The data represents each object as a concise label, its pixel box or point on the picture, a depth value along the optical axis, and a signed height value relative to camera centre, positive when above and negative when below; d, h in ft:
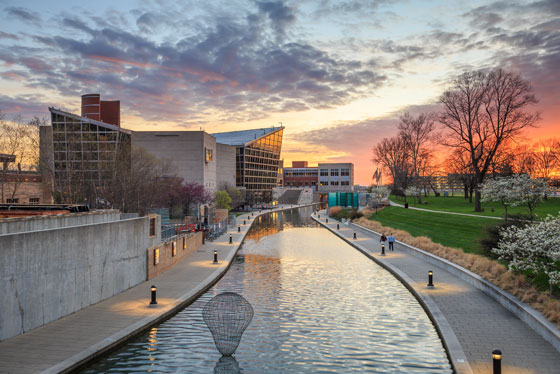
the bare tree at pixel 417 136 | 269.44 +34.99
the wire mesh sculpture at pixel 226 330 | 42.63 -14.37
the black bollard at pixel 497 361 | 32.32 -12.73
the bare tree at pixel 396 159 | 295.89 +24.48
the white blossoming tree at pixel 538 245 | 49.78 -6.58
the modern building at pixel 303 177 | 606.96 +21.74
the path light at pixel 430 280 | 65.92 -13.56
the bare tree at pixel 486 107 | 161.79 +33.15
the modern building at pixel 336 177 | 586.45 +20.78
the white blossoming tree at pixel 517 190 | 111.65 +0.27
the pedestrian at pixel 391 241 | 109.84 -12.49
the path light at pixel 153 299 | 55.88 -13.74
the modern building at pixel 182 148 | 296.71 +31.14
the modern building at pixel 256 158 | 431.02 +36.73
